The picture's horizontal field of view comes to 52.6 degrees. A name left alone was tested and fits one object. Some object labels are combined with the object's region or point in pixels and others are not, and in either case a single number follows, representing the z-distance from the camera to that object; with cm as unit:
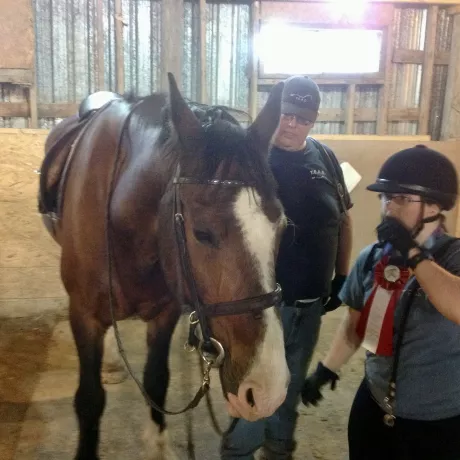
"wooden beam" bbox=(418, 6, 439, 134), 532
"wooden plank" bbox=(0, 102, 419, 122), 503
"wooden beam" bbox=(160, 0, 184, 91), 489
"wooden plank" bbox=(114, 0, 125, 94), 488
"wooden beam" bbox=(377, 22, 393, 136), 533
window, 521
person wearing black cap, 201
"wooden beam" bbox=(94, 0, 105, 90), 479
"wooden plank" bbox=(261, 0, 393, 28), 511
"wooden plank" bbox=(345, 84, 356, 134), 545
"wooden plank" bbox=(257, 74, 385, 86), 537
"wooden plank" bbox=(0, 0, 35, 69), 455
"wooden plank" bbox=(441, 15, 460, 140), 533
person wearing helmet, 140
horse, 135
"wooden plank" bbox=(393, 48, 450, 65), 545
